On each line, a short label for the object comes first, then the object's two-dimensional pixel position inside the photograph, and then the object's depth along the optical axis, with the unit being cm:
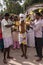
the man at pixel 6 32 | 266
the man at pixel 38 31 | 265
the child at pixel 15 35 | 313
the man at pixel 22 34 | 283
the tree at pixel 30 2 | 1284
